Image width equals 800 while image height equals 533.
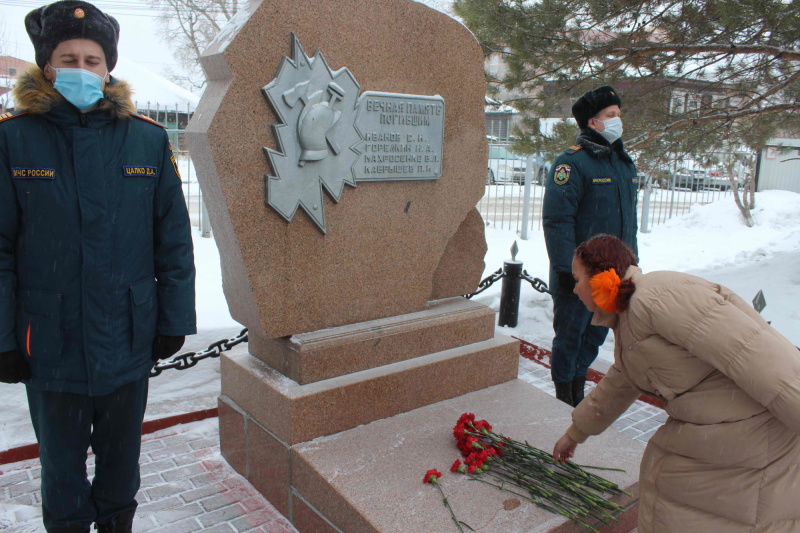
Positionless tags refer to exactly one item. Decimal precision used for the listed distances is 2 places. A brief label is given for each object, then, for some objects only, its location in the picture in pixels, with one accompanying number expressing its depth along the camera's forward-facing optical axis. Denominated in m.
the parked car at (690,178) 15.53
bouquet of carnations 2.57
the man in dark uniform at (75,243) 2.14
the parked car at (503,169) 13.14
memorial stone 2.73
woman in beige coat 1.78
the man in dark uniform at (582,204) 3.66
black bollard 5.90
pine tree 5.57
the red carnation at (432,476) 2.64
